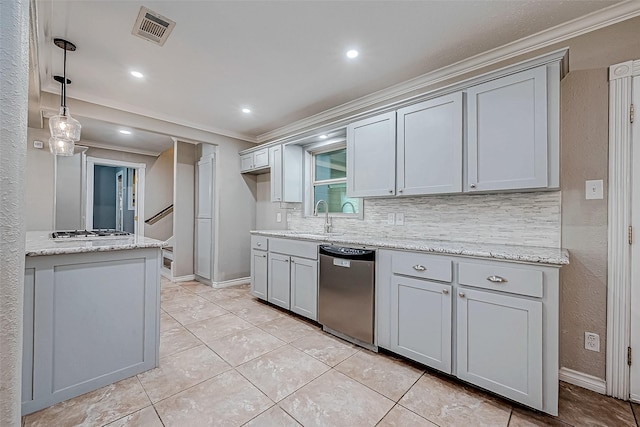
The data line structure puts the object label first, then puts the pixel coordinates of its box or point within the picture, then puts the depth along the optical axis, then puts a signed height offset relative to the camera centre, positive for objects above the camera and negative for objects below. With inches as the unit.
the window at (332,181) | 136.9 +16.8
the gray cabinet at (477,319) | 62.1 -26.8
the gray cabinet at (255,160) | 160.9 +31.9
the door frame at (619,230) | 70.2 -3.5
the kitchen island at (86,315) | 63.5 -26.2
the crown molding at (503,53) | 72.1 +51.4
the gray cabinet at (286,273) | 113.3 -26.8
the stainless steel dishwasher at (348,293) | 92.8 -28.0
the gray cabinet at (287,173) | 148.4 +21.9
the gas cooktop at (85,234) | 94.6 -8.3
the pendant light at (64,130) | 97.0 +28.5
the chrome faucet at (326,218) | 136.6 -2.1
